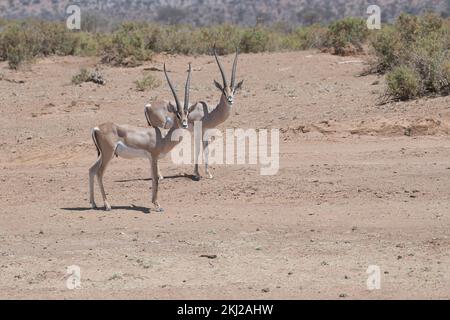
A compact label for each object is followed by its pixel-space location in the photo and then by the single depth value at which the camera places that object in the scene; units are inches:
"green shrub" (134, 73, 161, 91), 879.1
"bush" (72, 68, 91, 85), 941.7
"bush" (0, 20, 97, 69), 1136.1
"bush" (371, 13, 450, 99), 708.7
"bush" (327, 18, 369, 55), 1095.6
